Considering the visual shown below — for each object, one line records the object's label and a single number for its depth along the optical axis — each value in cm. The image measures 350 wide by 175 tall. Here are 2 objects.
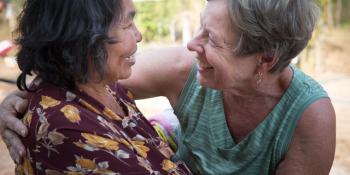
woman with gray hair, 161
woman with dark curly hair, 133
